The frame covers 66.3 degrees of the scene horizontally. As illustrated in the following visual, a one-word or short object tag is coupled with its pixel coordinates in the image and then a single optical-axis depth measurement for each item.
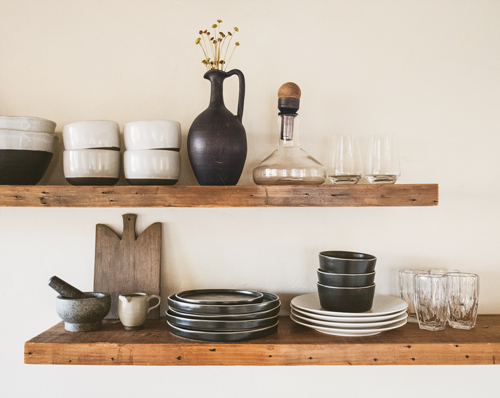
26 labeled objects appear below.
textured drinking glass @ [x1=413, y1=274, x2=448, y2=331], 0.99
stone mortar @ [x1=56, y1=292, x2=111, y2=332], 0.94
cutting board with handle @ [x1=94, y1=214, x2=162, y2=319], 1.11
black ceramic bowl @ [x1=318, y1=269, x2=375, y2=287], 0.95
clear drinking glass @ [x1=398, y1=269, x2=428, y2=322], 1.07
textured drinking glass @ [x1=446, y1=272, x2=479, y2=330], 1.00
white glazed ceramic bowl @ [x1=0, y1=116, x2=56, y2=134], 0.97
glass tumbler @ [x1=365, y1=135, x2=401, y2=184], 1.03
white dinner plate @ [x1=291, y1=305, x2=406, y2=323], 0.93
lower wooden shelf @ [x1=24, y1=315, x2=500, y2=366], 0.88
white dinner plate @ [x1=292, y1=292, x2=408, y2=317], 0.94
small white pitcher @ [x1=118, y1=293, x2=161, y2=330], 0.98
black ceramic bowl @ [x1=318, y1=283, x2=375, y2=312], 0.95
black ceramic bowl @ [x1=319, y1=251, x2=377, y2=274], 0.95
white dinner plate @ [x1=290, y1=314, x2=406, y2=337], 0.93
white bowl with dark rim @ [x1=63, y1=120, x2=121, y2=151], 0.98
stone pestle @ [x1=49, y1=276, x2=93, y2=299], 0.97
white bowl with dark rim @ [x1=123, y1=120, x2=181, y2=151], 0.99
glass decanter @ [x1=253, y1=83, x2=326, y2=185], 0.98
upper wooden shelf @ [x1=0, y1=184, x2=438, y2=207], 0.92
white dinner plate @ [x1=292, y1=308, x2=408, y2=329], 0.93
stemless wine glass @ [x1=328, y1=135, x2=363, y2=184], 1.02
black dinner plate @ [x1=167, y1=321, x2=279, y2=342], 0.90
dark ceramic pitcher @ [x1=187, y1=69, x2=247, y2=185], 0.97
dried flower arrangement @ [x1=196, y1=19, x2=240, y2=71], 1.13
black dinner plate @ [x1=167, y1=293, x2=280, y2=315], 0.91
